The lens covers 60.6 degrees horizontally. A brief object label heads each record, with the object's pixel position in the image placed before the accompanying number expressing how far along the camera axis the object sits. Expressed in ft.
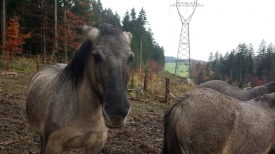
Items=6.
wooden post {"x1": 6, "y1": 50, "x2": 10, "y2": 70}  46.94
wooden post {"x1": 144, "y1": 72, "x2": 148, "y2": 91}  40.94
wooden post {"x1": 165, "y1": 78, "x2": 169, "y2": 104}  36.35
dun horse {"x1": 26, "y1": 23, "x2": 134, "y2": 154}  6.68
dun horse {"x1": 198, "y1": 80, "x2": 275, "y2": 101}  19.44
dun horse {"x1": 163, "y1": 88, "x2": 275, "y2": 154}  8.78
